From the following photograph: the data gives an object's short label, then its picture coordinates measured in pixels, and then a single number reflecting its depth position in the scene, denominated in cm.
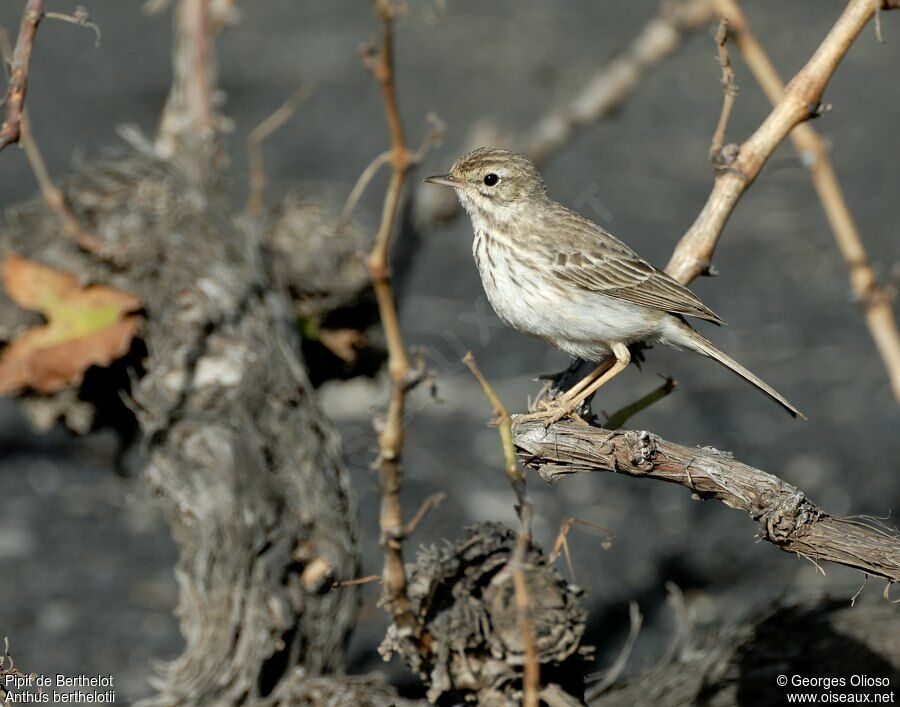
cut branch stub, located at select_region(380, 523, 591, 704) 651
